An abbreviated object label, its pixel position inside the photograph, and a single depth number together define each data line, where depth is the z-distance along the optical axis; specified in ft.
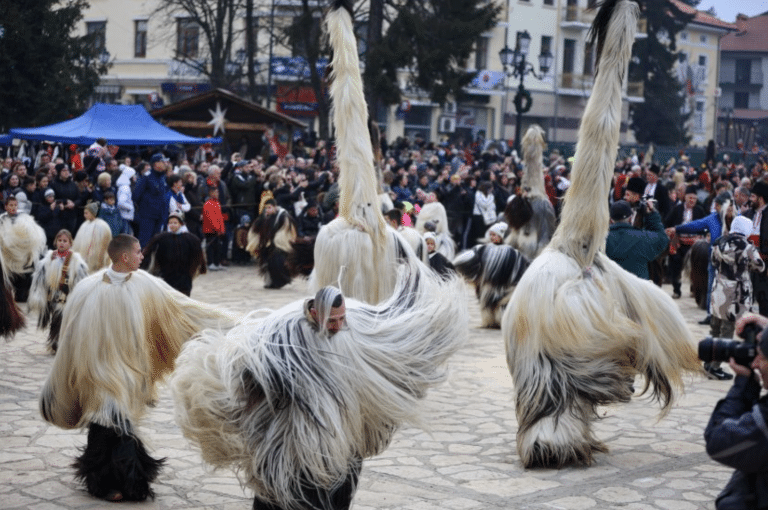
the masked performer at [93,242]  46.01
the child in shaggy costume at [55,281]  37.99
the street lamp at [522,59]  100.68
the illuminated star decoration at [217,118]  95.09
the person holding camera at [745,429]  13.11
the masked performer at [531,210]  50.24
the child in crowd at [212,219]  62.64
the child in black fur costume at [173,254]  38.63
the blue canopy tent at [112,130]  73.56
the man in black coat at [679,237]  57.88
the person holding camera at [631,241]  30.35
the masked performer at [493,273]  46.62
